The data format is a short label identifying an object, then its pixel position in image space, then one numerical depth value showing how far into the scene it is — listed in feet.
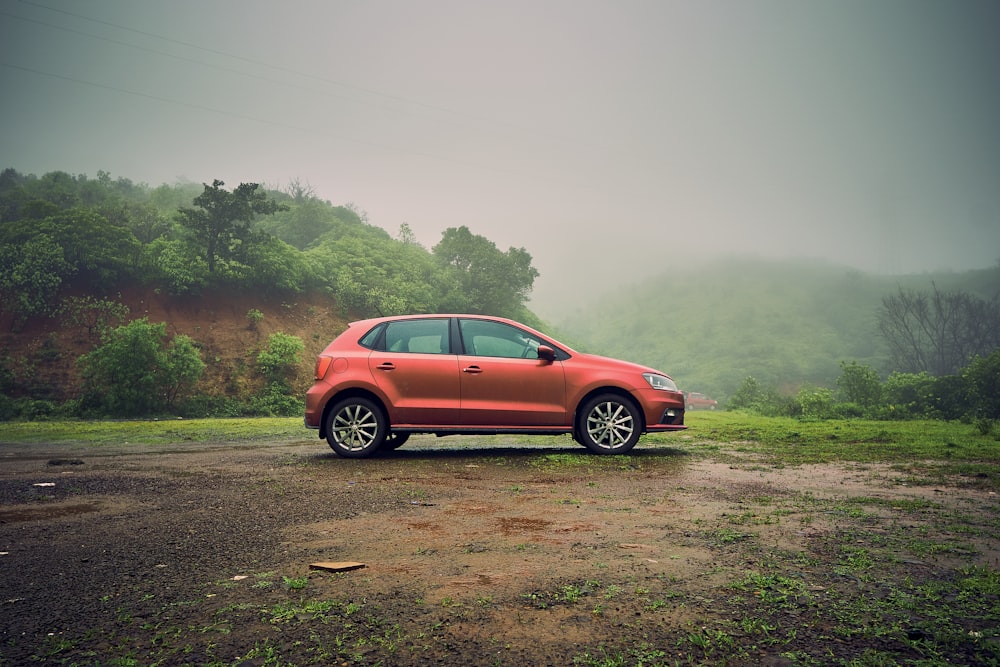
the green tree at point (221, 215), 126.52
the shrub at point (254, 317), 129.76
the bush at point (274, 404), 103.19
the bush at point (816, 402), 71.74
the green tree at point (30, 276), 110.93
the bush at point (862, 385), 92.73
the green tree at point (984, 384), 68.39
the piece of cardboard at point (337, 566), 11.21
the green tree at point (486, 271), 191.31
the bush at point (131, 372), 81.35
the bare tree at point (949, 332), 228.84
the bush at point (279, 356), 112.68
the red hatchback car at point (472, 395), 27.53
